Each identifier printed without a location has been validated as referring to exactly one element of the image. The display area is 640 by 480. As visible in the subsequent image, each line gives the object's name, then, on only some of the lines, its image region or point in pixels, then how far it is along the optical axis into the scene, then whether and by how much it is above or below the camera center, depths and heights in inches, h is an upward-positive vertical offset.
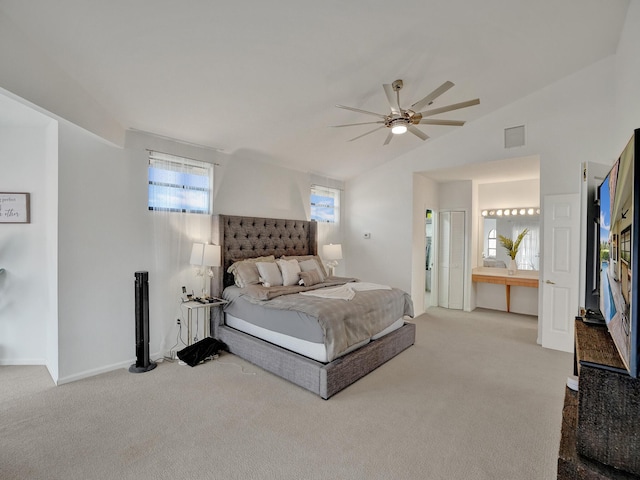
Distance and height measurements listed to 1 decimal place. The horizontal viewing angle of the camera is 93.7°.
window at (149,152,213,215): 137.3 +25.6
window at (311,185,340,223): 220.8 +25.7
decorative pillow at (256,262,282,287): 150.3 -18.7
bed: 106.7 -37.2
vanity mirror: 213.3 +2.1
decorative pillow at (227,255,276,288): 147.7 -17.9
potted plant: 217.6 -5.4
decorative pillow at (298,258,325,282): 168.2 -16.8
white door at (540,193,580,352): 148.7 -15.4
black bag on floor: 130.1 -51.4
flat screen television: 38.5 -2.0
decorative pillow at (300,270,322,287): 157.5 -21.7
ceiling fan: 100.1 +45.9
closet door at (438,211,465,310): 230.4 -15.8
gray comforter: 106.7 -28.5
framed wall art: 124.8 +11.6
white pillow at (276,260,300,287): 156.1 -18.3
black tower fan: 123.1 -35.8
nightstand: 134.8 -36.1
